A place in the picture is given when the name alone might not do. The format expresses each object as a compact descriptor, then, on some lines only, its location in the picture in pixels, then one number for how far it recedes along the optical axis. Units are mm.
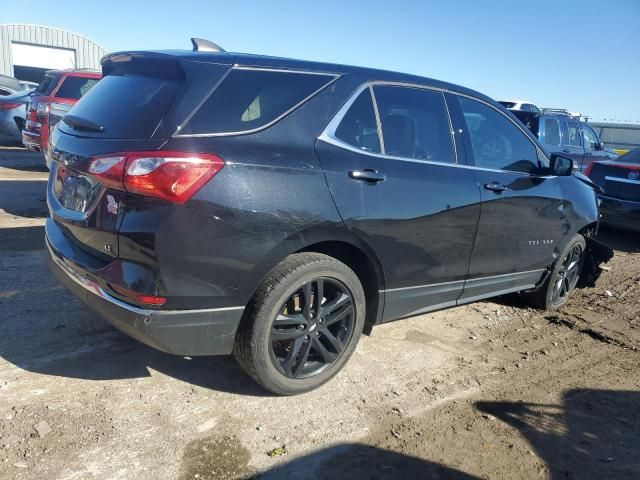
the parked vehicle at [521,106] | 13581
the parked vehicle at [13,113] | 13266
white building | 36531
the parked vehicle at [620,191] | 7977
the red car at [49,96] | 9641
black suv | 2633
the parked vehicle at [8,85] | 15831
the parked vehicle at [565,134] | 11367
